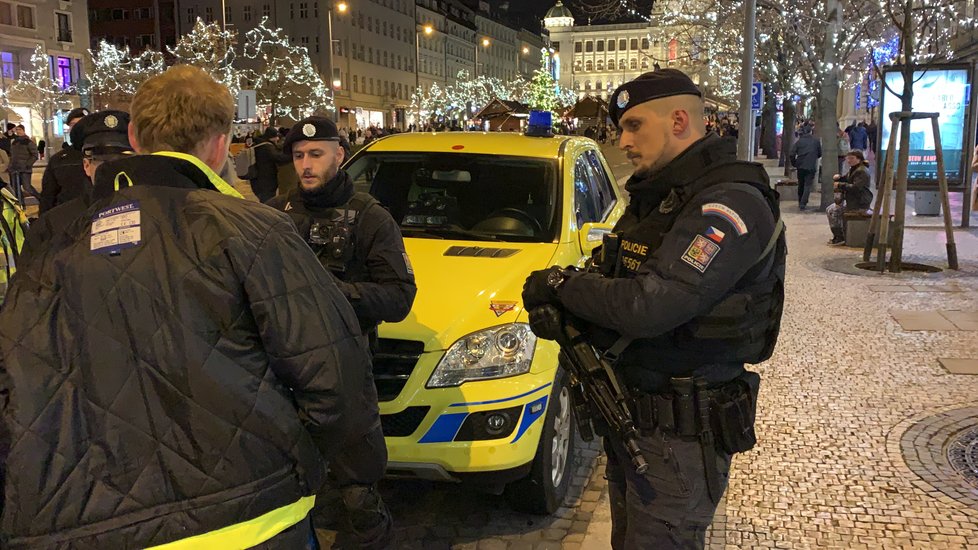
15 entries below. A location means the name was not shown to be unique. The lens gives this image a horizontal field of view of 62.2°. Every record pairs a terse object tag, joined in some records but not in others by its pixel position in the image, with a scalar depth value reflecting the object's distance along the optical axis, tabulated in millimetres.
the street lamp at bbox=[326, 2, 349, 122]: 36350
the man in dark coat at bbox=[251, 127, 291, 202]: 10445
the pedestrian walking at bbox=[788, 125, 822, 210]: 17516
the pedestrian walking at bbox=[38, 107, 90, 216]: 6066
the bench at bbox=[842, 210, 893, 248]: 12258
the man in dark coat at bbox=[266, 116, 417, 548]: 3221
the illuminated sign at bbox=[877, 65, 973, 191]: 13080
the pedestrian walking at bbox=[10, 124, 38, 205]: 18969
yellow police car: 3822
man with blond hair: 1800
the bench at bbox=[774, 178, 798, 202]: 19891
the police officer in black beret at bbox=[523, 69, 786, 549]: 2457
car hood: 3930
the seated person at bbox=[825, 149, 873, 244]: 12055
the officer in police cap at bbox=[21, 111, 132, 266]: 4480
